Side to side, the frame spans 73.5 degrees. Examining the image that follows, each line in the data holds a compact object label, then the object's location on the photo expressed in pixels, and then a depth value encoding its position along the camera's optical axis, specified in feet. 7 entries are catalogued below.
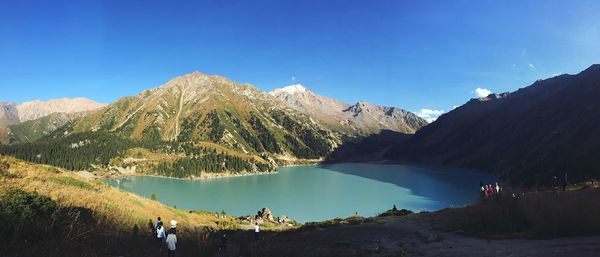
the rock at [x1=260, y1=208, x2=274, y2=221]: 295.07
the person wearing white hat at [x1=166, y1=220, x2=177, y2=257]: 66.39
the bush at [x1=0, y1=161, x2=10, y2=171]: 89.61
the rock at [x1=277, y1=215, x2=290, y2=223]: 292.30
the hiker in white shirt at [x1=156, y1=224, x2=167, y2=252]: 79.30
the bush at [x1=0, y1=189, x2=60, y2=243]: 47.01
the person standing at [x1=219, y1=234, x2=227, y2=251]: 92.68
